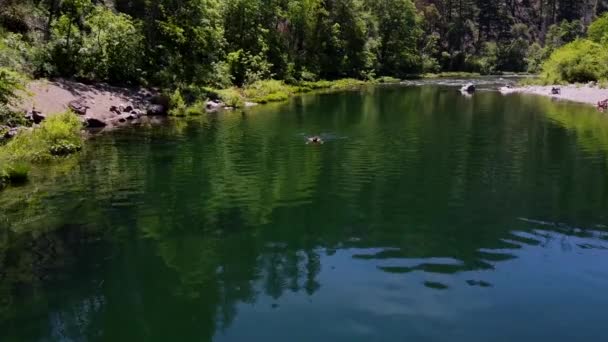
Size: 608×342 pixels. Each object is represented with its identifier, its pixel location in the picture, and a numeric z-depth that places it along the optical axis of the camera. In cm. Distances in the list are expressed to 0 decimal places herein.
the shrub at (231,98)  5422
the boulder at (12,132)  2824
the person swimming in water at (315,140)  3269
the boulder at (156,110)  4603
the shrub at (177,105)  4644
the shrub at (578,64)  7119
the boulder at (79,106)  3838
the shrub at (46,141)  2580
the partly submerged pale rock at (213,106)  5142
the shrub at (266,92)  6096
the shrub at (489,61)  13788
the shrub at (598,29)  9084
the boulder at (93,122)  3806
